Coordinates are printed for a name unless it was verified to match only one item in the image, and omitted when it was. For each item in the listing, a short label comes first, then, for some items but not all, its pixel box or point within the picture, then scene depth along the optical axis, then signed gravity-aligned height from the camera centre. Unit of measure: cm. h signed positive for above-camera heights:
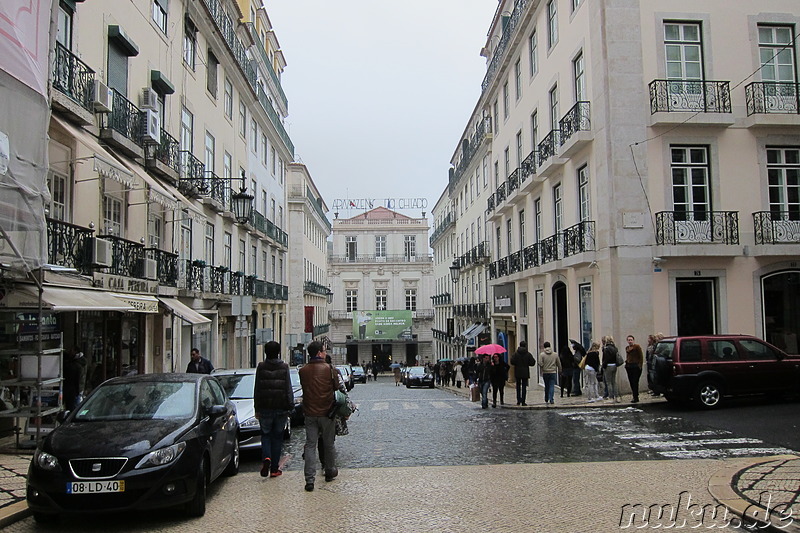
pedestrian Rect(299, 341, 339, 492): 782 -100
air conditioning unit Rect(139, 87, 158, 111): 1653 +584
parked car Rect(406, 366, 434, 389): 3603 -335
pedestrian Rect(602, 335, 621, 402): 1525 -116
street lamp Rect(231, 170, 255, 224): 1866 +342
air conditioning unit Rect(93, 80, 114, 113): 1320 +471
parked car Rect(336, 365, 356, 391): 2917 -270
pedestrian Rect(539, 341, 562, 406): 1602 -130
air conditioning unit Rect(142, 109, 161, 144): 1586 +493
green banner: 5672 -45
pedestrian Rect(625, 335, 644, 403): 1484 -112
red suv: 1315 -115
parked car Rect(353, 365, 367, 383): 4869 -424
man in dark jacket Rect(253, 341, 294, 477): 808 -100
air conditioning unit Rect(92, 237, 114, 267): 1275 +146
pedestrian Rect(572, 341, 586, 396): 1803 -158
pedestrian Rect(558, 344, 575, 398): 1816 -149
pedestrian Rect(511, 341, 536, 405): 1591 -113
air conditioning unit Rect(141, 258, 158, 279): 1575 +137
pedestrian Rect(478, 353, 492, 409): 1645 -152
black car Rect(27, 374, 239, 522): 589 -125
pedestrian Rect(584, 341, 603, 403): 1596 -139
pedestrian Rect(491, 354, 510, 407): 1664 -144
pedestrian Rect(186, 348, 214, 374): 1580 -106
